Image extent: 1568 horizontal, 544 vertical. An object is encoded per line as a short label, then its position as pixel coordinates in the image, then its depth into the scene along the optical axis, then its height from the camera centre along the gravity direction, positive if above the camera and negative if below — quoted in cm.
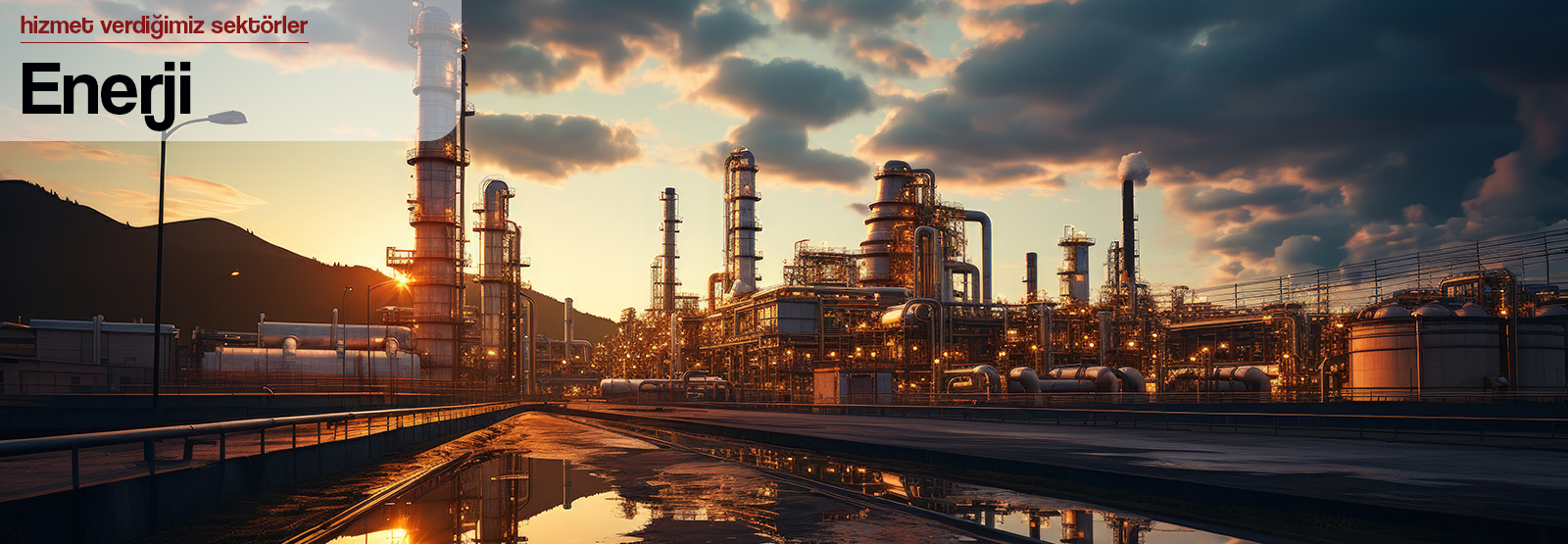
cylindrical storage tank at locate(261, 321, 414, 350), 8962 -44
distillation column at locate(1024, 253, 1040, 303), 11781 +605
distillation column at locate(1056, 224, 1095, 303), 11031 +696
